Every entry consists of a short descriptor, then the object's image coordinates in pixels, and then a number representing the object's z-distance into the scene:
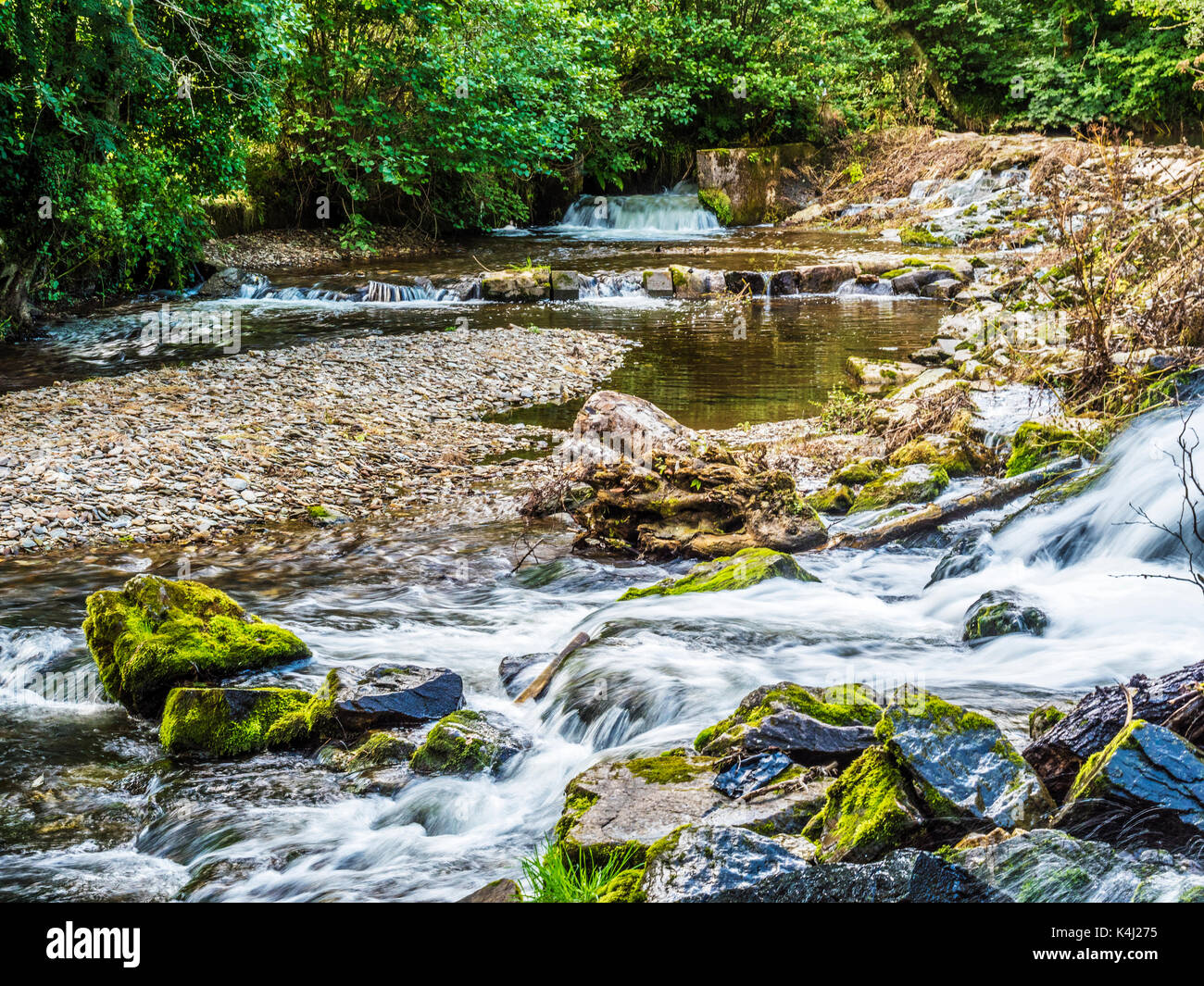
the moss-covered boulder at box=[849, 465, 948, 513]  7.54
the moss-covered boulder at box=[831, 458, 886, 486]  8.10
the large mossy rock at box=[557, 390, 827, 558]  7.00
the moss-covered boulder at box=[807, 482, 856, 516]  7.71
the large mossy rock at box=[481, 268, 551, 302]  17.09
